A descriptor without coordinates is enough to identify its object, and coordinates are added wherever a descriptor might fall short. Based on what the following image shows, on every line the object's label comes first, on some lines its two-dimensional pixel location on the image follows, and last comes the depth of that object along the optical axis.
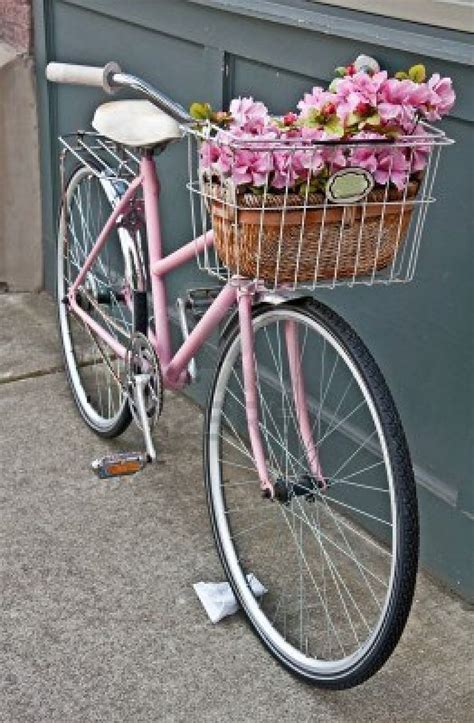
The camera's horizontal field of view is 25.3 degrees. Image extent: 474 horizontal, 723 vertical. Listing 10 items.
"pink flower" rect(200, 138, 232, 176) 2.24
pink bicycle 2.44
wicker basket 2.25
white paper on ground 3.04
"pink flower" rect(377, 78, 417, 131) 2.24
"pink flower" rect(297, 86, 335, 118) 2.27
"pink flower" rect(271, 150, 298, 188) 2.21
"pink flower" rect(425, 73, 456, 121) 2.30
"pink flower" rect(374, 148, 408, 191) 2.24
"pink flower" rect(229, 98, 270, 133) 2.27
